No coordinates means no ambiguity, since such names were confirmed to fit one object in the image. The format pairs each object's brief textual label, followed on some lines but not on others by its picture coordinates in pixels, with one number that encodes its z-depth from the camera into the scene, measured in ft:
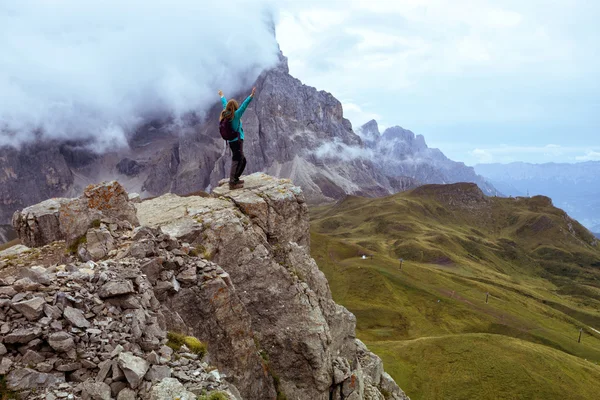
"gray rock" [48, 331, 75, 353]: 33.72
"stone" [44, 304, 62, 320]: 34.96
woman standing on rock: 83.41
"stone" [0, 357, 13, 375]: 31.40
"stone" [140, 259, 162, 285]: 50.70
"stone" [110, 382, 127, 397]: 33.32
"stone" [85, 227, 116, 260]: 58.13
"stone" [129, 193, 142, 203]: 101.70
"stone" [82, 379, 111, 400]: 32.22
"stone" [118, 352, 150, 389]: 33.73
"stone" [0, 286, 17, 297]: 34.40
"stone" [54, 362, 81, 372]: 33.30
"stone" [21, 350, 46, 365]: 32.63
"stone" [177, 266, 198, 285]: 56.85
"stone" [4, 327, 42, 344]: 32.63
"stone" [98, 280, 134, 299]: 40.55
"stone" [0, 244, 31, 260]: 67.09
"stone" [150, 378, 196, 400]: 33.65
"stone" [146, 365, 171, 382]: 35.01
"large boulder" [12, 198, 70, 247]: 73.92
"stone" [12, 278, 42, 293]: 36.04
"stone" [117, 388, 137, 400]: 32.99
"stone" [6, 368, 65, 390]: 31.27
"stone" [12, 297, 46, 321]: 34.06
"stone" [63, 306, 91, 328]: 35.68
